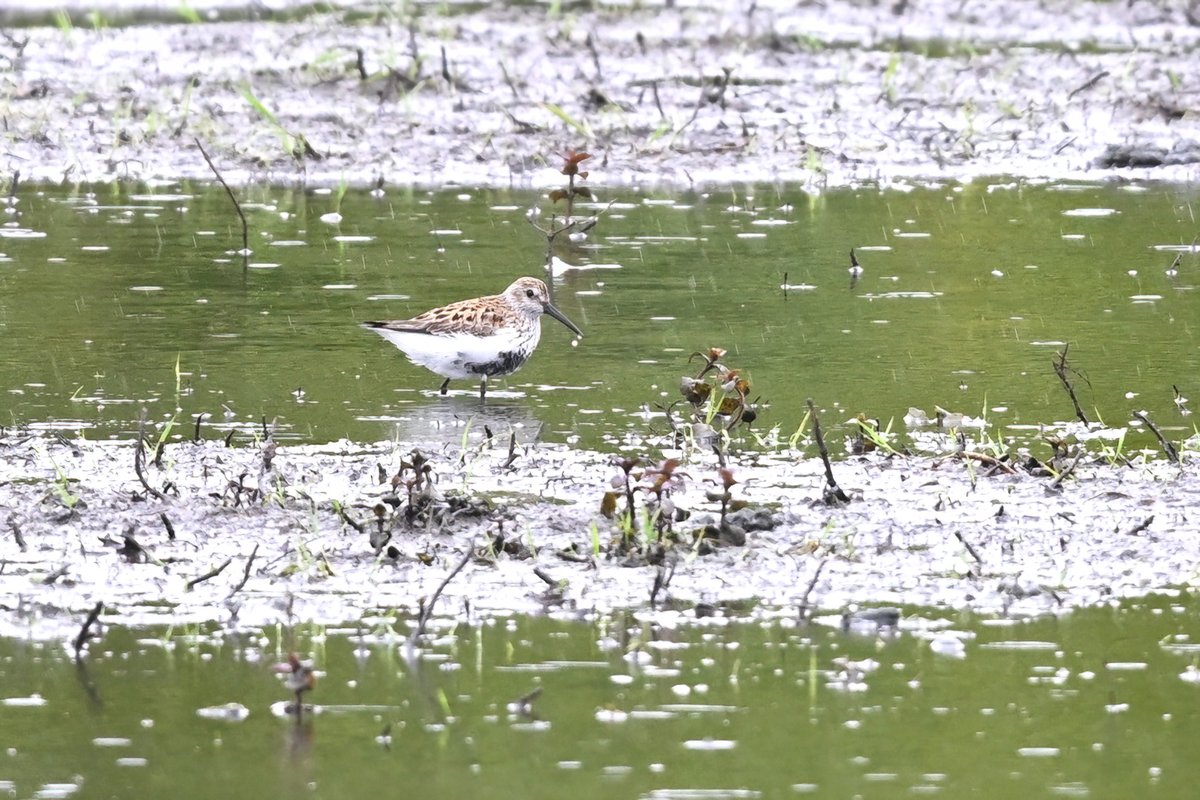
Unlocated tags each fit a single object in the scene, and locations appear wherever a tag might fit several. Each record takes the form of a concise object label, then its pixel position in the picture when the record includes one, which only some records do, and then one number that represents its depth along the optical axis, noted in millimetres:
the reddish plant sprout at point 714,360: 16187
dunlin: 18547
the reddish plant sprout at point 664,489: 12797
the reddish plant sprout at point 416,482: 13281
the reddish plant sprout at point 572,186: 25094
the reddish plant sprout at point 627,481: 12898
